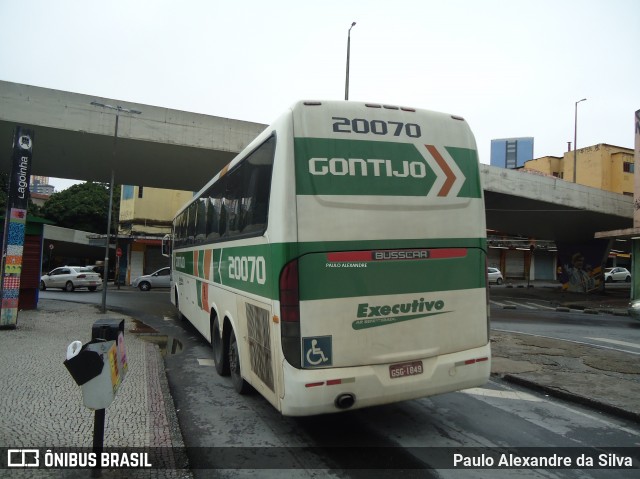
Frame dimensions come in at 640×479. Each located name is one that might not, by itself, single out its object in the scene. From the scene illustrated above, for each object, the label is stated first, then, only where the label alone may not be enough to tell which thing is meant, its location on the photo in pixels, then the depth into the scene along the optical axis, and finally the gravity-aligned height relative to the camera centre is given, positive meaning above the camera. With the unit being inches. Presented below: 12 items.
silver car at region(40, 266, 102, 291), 1088.8 -74.6
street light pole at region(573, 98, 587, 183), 1331.2 +423.2
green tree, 1768.0 +155.8
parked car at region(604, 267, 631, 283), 1691.7 -3.9
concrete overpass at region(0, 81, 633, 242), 607.2 +159.9
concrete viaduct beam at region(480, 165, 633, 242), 878.4 +141.6
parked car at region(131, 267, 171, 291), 1165.1 -74.1
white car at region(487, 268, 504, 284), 1515.7 -26.5
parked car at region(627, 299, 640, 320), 583.2 -45.3
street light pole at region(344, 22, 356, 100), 685.9 +319.5
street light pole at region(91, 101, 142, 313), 611.7 +186.5
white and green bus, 170.7 +1.2
